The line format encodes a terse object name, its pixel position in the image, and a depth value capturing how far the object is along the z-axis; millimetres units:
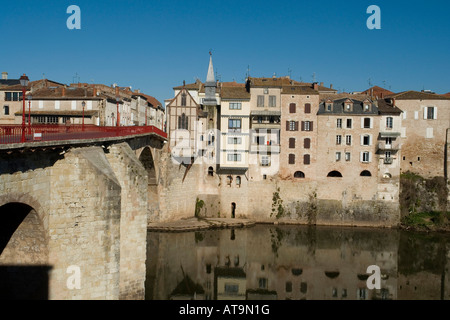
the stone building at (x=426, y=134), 52594
